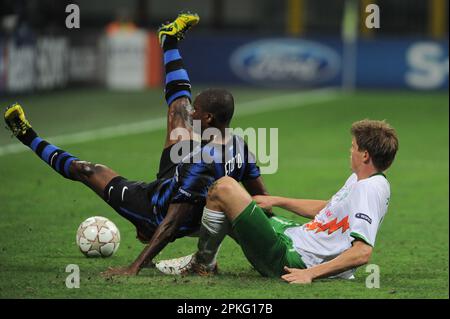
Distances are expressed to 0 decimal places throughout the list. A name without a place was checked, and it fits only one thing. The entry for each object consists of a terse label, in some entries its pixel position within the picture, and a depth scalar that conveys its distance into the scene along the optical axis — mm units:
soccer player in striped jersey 13055
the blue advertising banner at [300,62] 46844
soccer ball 14984
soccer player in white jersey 12414
